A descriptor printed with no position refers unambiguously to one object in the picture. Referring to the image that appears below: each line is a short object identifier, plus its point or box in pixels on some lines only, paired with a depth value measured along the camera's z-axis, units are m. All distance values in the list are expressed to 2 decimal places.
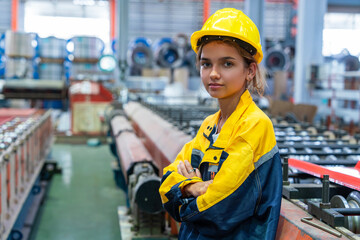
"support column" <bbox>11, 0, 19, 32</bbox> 17.33
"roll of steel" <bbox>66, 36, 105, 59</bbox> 9.73
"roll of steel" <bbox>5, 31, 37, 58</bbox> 7.59
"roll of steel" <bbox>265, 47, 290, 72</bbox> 13.00
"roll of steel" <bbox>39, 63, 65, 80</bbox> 10.22
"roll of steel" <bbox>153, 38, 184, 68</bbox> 11.78
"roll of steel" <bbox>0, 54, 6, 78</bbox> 13.66
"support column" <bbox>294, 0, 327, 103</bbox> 6.97
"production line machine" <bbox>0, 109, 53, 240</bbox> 2.32
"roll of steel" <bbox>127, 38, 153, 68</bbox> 11.26
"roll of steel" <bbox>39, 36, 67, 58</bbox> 10.12
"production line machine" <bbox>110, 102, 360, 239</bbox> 1.11
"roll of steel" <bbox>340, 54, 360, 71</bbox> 10.53
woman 1.07
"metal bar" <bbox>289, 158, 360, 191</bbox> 1.29
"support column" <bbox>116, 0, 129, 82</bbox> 9.14
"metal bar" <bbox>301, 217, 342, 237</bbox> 1.03
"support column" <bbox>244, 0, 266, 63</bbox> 7.50
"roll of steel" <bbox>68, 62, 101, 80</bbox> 9.91
